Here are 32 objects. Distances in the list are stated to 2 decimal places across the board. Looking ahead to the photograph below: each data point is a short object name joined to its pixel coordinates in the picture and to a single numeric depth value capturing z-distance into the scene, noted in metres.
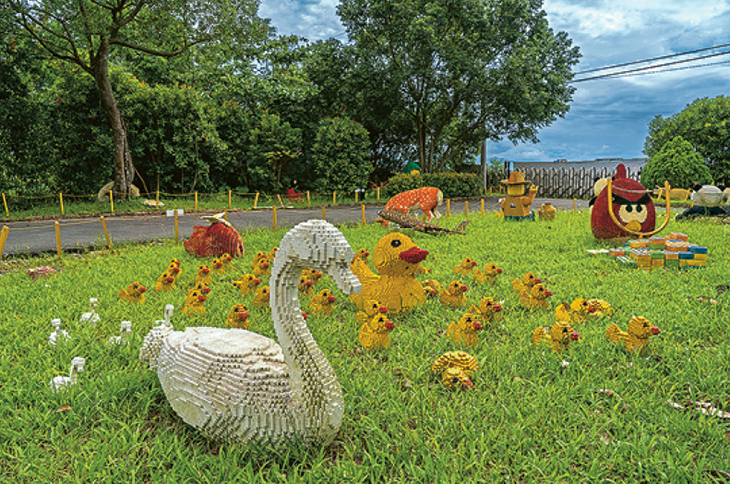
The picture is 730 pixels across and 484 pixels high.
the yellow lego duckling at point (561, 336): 2.95
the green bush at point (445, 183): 18.84
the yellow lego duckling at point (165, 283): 4.21
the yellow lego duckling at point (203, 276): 4.51
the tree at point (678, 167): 16.05
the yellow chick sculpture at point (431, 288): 4.34
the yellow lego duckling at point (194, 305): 3.67
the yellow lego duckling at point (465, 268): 4.94
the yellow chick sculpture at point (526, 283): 3.94
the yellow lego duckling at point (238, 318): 3.05
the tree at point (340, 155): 18.91
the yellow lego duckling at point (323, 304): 3.73
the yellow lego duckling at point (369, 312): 3.29
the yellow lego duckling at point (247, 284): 4.23
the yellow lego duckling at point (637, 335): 2.88
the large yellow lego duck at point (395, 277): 3.72
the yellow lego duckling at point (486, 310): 3.44
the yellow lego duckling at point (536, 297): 3.78
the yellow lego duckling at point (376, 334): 2.97
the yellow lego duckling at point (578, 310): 3.51
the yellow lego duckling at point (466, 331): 3.02
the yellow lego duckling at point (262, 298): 3.78
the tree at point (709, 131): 18.84
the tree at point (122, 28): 12.53
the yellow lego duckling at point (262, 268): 4.77
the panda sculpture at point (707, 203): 10.07
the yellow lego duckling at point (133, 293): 3.94
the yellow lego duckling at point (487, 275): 4.65
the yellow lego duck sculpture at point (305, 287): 4.08
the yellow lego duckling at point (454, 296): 3.95
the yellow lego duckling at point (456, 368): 2.56
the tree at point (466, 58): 17.95
